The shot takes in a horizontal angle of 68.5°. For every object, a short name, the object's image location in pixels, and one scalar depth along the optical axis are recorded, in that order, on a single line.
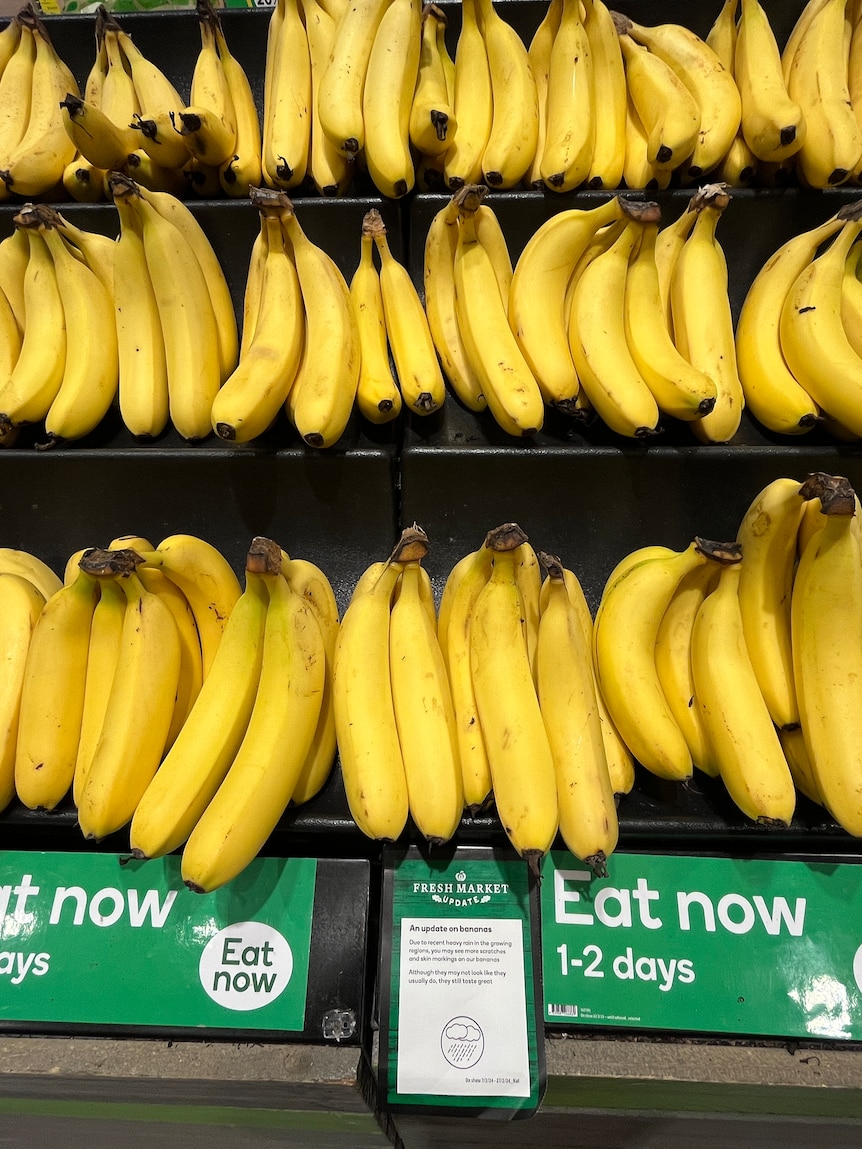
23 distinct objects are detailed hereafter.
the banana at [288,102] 1.29
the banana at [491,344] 1.04
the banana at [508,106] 1.25
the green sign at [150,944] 0.80
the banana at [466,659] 0.88
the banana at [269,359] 0.99
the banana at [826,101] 1.21
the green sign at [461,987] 0.74
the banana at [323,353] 1.02
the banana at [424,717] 0.81
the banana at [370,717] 0.81
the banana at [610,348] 1.03
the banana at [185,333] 1.08
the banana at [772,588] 0.93
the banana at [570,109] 1.22
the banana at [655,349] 1.02
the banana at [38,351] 1.12
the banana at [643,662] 0.89
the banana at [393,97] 1.19
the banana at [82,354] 1.12
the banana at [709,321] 1.08
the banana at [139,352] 1.11
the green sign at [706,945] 0.78
